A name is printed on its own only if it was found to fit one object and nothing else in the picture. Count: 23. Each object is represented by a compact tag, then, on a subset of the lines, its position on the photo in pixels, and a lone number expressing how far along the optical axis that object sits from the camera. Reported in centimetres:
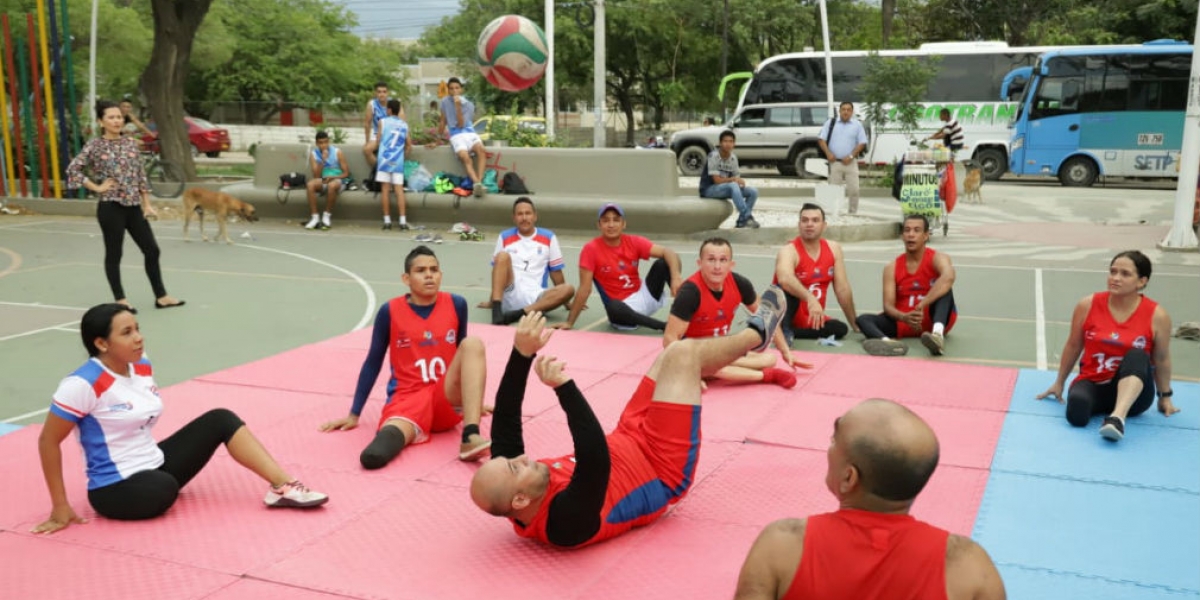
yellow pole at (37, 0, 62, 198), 1792
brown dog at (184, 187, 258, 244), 1481
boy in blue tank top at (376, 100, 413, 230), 1585
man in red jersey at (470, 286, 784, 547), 408
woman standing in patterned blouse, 956
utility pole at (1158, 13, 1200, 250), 1331
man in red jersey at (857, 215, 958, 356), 854
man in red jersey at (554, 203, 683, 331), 903
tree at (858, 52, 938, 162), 2303
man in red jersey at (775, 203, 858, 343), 852
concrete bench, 1514
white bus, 2730
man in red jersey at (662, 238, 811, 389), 688
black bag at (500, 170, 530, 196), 1597
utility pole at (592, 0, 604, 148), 2150
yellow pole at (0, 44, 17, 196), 1802
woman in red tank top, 605
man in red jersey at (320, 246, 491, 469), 582
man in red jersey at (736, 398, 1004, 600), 271
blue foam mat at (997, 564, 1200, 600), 408
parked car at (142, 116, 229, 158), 3812
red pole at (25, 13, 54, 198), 1775
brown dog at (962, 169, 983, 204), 2120
